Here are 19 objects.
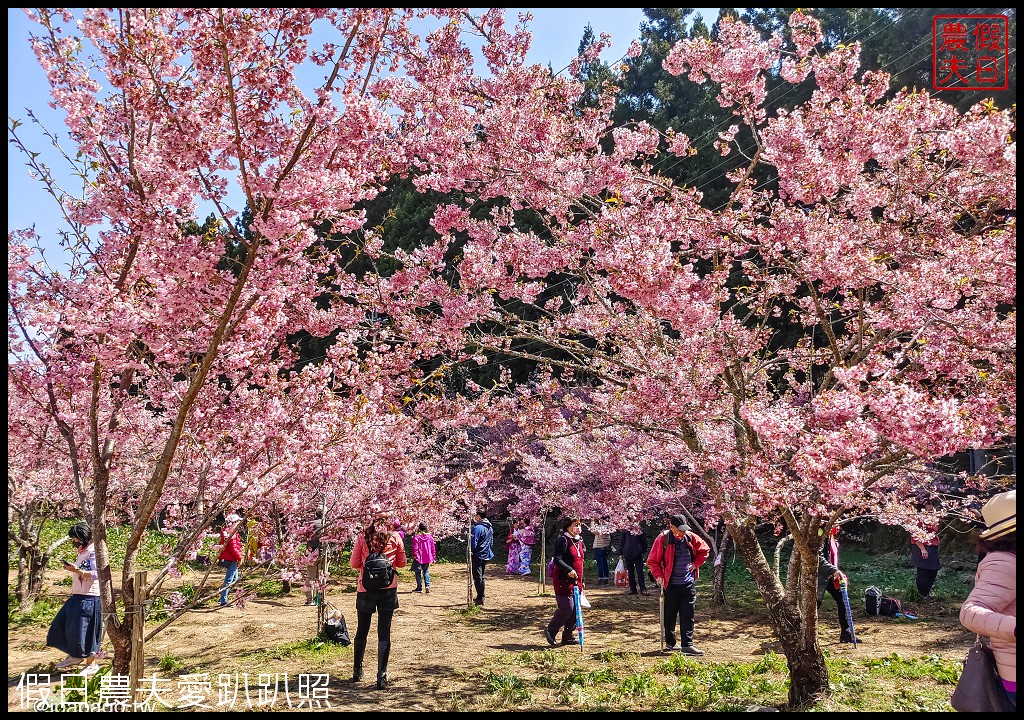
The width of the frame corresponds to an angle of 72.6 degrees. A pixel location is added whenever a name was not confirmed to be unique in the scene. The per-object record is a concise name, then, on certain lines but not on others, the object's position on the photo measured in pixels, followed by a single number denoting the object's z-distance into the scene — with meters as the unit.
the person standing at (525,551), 19.12
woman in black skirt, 7.68
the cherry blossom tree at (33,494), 7.38
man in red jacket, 9.18
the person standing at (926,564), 12.41
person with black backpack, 7.41
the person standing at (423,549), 14.78
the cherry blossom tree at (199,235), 4.36
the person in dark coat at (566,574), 9.59
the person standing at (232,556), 12.41
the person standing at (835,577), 9.32
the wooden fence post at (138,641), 4.55
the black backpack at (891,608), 11.65
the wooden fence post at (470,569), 13.34
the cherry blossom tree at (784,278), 5.29
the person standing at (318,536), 9.76
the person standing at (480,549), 13.38
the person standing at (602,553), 17.34
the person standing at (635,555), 15.02
